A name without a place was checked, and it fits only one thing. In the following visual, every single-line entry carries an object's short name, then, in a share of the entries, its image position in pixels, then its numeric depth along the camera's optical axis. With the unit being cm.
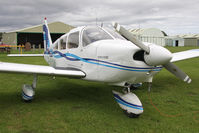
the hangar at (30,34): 3962
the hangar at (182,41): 6712
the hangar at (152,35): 5119
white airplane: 380
